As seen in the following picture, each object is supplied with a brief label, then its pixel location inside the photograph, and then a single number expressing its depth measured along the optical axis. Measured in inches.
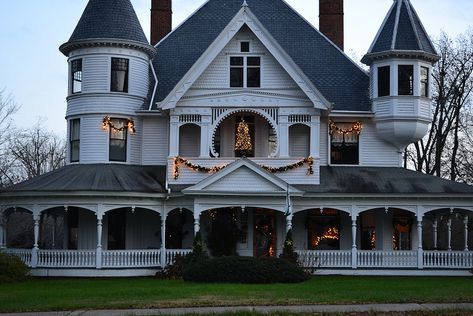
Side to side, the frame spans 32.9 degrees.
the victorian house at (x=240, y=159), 1328.7
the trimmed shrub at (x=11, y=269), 1186.0
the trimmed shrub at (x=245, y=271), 1112.2
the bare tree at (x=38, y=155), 3034.0
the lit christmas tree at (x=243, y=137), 1425.9
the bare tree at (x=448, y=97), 2070.6
